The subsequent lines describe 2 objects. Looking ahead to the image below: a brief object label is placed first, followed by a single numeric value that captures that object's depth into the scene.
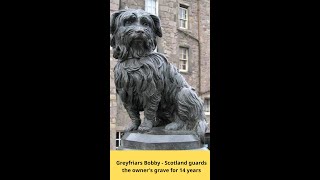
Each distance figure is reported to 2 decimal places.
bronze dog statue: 2.87
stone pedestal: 2.92
